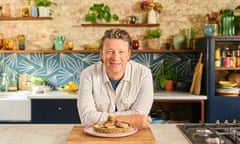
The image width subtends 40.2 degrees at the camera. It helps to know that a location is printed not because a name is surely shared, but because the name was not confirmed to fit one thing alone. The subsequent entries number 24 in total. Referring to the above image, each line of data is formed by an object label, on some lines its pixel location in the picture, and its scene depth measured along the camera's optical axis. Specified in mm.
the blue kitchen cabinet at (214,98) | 4000
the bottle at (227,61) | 4181
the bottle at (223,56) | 4209
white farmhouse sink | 3953
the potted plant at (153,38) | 4484
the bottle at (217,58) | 4137
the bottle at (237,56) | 4223
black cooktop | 1720
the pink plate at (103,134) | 1693
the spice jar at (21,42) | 4523
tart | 1714
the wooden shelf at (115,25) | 4556
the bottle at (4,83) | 4574
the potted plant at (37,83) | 4242
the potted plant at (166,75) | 4508
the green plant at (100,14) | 4473
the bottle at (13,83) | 4578
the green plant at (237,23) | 4201
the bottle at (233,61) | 4211
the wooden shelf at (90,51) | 4473
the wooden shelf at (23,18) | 4539
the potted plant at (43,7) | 4496
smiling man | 2117
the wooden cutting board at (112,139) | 1618
